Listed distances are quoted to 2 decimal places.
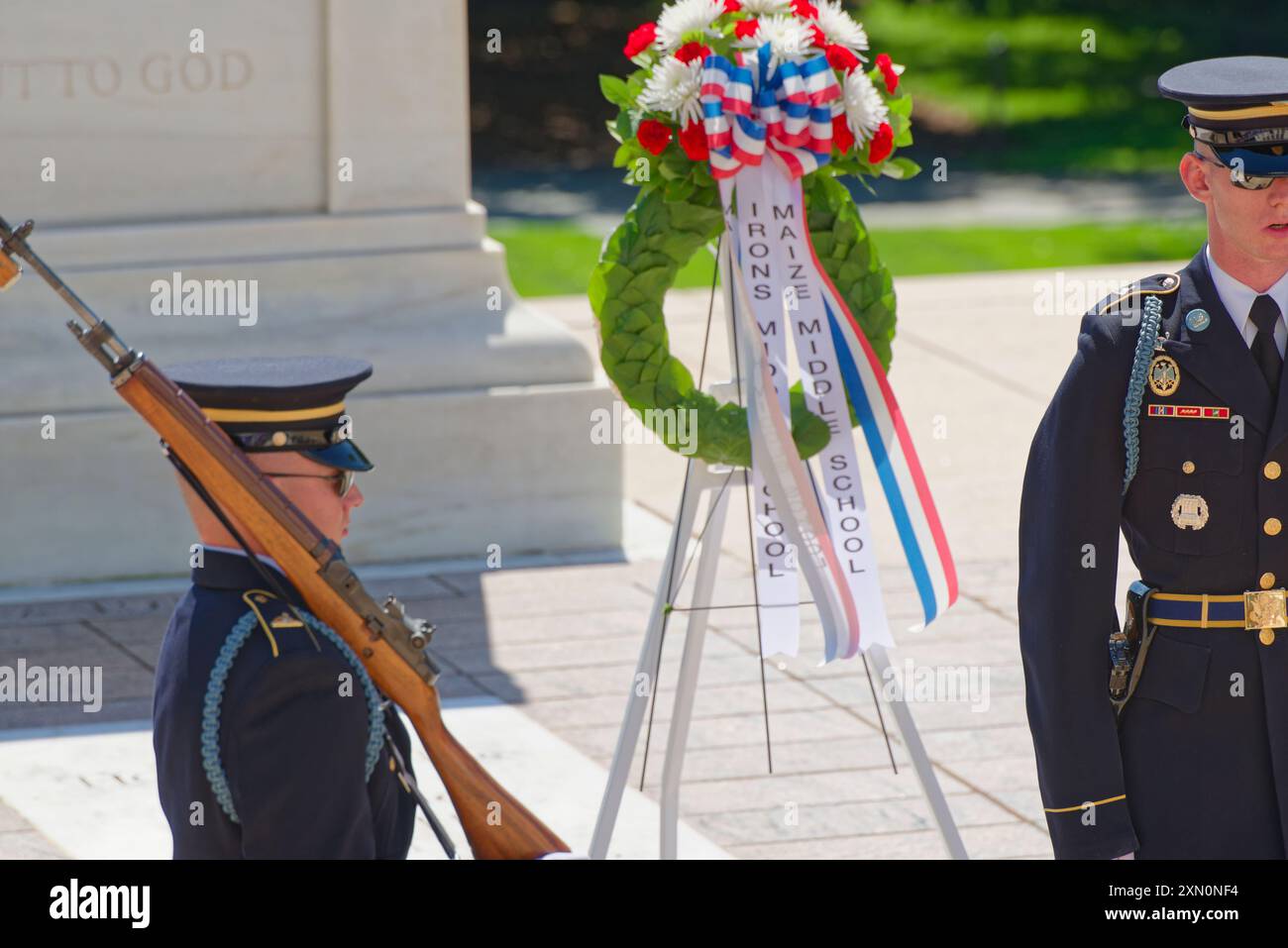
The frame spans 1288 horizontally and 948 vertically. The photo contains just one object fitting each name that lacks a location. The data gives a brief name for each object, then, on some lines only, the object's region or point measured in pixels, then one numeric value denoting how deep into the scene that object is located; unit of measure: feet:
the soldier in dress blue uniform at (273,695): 20.35
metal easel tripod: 31.78
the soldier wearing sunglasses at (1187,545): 23.72
